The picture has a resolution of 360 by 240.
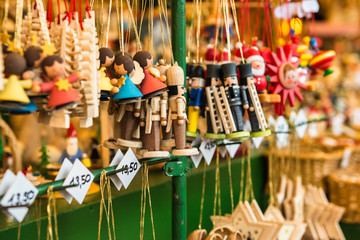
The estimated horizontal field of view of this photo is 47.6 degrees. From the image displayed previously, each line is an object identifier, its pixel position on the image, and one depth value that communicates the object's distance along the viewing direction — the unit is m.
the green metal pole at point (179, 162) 0.99
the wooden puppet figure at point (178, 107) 0.89
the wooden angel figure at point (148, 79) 0.85
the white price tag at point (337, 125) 3.01
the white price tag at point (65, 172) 0.78
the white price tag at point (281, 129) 1.45
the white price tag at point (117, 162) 0.89
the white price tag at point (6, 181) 0.67
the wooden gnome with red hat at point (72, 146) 1.36
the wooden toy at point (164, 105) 0.89
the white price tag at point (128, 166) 0.90
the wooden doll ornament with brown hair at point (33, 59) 0.65
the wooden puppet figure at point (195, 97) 1.04
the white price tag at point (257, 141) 1.21
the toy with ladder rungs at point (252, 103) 1.02
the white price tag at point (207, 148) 1.10
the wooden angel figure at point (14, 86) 0.61
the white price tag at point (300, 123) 1.56
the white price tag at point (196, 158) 1.12
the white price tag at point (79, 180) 0.78
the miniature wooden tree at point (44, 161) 1.40
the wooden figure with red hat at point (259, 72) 1.10
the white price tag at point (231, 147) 1.18
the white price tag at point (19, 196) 0.67
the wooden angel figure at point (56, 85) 0.65
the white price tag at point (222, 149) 1.20
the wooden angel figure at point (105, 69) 0.78
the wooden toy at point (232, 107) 0.99
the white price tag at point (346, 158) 2.39
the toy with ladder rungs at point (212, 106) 1.02
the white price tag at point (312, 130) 2.37
